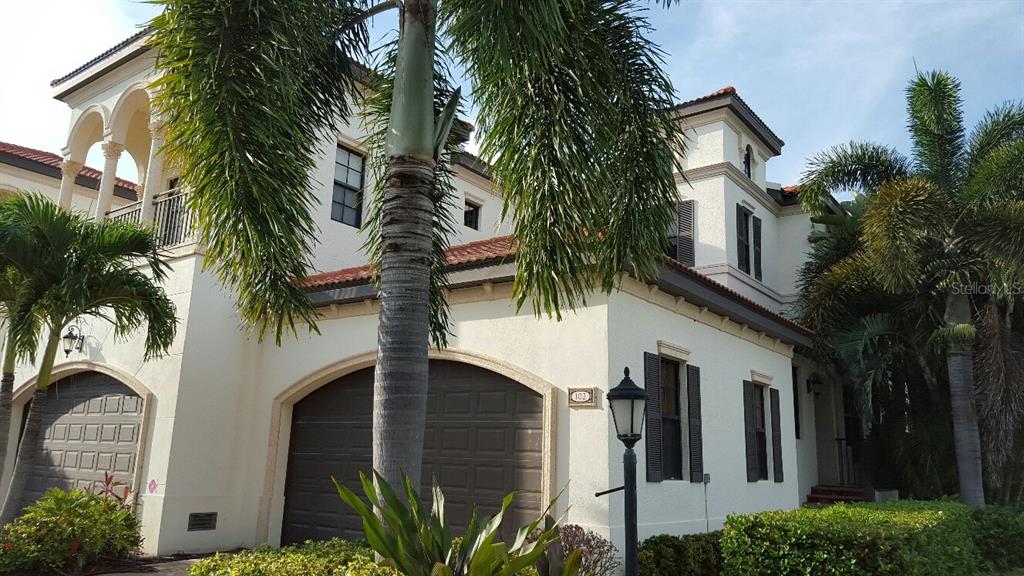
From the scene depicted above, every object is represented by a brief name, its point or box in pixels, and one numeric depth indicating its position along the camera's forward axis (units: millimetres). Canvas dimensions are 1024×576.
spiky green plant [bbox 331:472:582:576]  5484
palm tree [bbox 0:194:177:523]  10164
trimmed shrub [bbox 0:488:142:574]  10195
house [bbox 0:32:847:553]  10367
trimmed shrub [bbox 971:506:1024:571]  14304
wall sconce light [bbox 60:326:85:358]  14539
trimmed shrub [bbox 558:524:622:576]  8469
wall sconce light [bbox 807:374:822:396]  19953
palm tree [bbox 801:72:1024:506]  14844
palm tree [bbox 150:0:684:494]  6551
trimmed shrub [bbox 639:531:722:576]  9859
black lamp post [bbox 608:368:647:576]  6805
